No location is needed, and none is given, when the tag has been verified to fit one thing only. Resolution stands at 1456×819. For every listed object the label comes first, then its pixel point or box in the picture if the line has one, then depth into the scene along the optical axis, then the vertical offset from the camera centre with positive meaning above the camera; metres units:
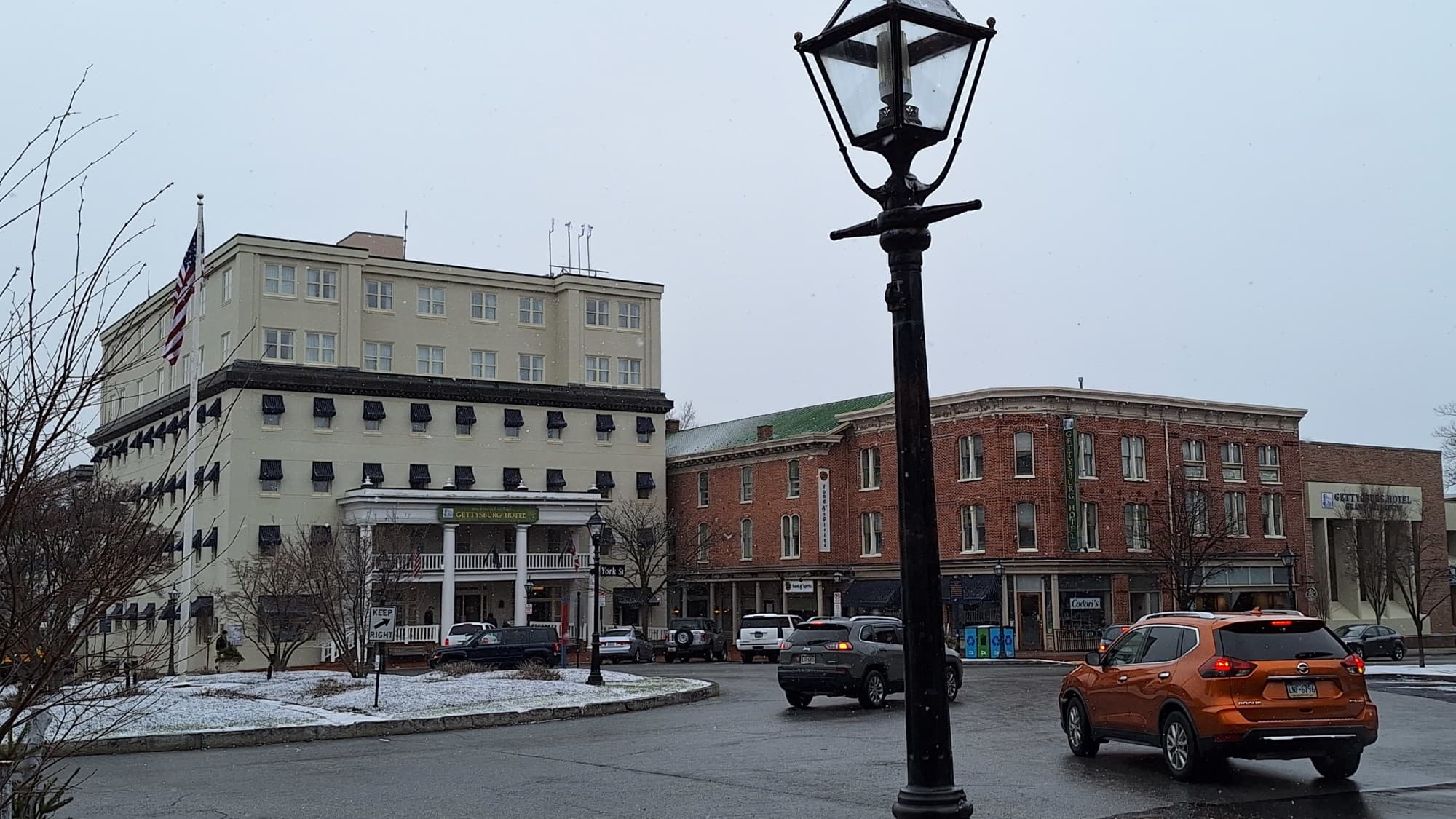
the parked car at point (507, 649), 43.00 -2.38
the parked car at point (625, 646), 50.72 -2.79
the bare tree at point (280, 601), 35.53 -0.72
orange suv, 13.20 -1.30
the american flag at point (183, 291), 30.59 +6.58
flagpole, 27.30 +5.52
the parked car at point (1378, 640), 53.12 -3.05
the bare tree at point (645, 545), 64.94 +1.36
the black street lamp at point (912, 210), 5.77 +1.64
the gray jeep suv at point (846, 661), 24.56 -1.69
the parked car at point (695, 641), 52.53 -2.70
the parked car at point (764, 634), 50.91 -2.39
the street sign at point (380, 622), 23.94 -0.82
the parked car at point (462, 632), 48.16 -2.07
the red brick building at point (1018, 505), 55.06 +2.76
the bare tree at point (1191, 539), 53.78 +1.08
